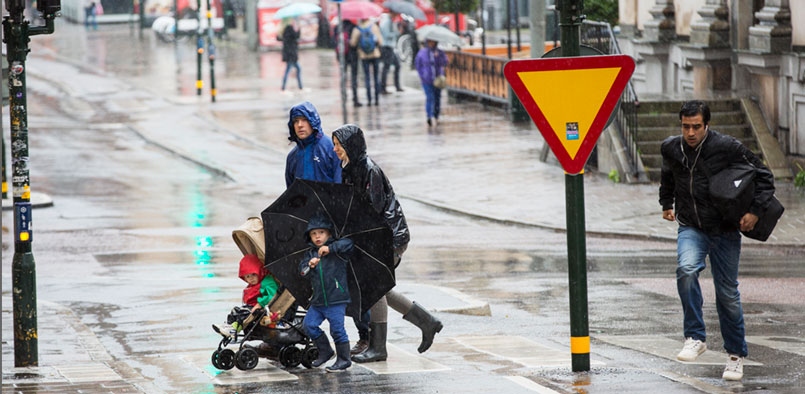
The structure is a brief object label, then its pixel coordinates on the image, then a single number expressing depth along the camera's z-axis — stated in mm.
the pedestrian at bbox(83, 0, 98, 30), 62438
